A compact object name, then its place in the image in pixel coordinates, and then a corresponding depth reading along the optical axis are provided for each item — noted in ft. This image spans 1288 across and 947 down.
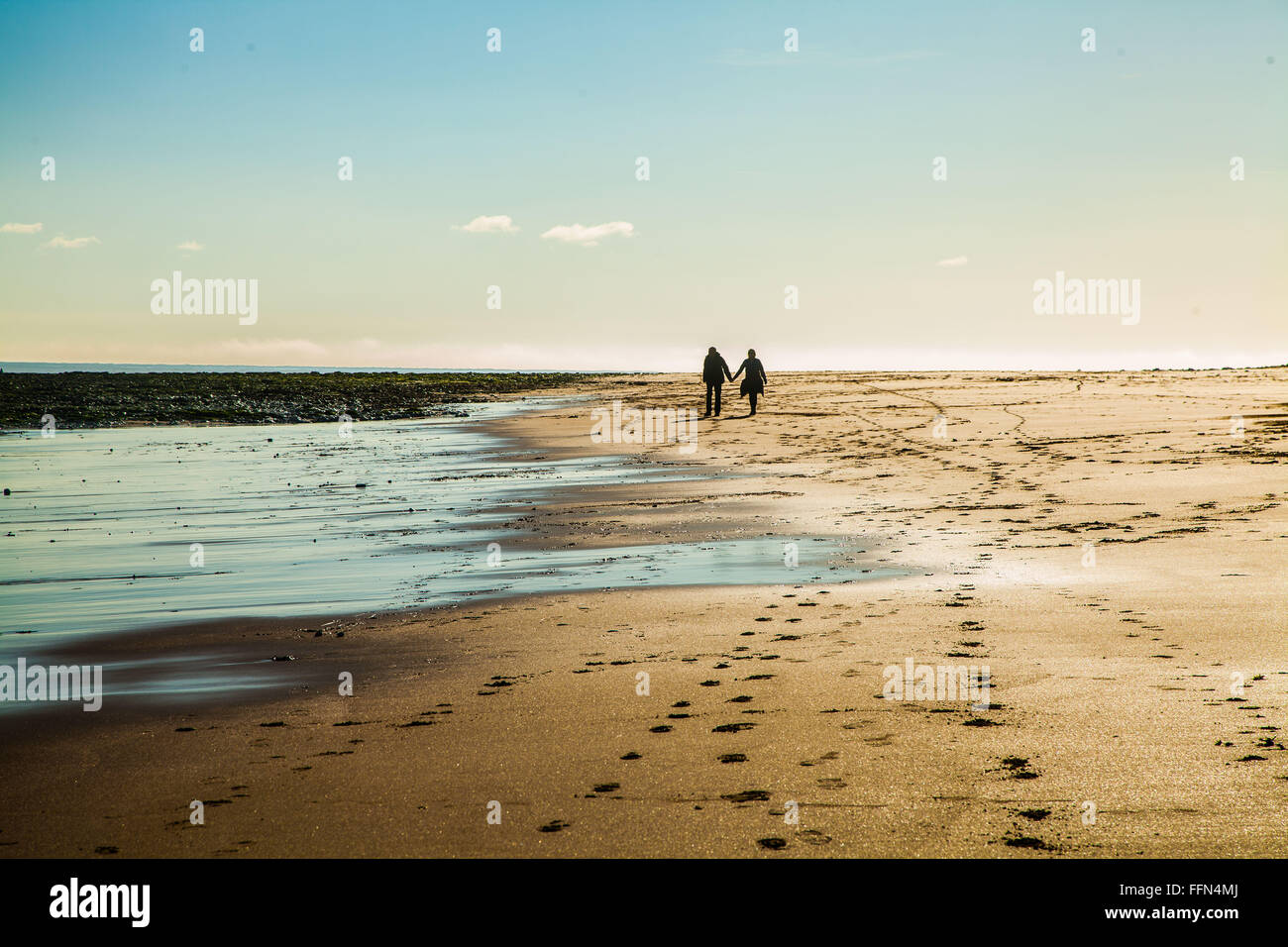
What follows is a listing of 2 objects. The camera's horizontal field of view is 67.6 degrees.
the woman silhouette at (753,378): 113.50
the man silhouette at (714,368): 114.42
